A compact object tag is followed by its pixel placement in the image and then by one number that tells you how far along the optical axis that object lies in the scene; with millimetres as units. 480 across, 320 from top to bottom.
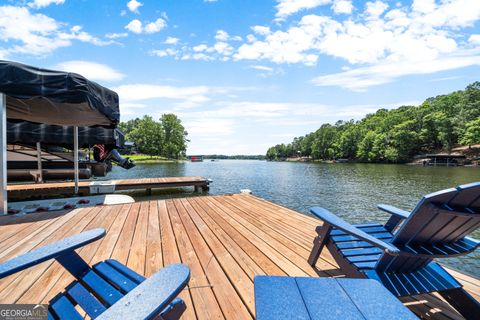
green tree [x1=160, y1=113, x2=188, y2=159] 69688
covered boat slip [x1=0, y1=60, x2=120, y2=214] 4008
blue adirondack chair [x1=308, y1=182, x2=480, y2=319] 1559
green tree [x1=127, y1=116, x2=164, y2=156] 69688
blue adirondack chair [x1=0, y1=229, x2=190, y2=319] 795
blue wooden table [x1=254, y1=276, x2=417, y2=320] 909
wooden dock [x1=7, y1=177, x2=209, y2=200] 8203
